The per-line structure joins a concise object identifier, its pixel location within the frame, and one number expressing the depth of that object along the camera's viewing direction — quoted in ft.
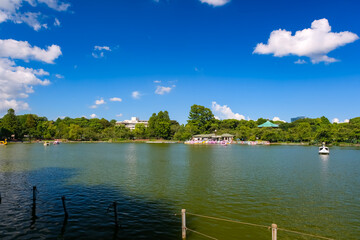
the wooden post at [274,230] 27.17
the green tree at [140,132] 453.99
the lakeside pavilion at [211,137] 421.59
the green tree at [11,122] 389.19
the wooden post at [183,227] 35.47
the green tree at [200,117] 449.89
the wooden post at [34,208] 48.06
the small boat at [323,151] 185.65
